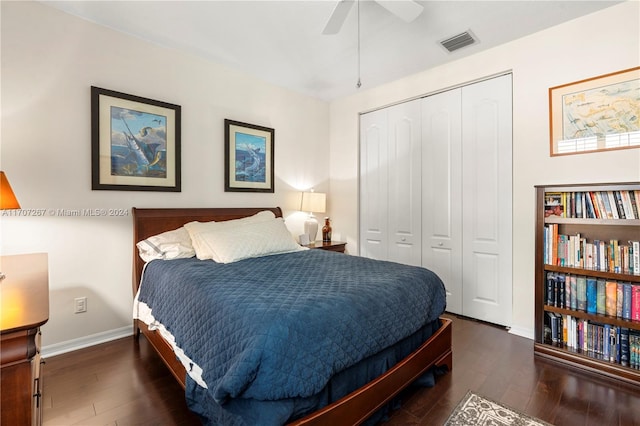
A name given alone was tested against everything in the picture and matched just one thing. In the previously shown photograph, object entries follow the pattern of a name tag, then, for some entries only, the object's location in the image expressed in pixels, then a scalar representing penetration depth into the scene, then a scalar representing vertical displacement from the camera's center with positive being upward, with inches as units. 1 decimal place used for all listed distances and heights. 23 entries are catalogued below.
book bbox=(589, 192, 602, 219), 86.1 +2.0
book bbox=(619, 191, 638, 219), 81.1 +2.2
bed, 45.6 -25.4
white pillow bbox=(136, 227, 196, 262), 96.1 -11.0
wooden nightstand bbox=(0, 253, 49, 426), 33.3 -16.0
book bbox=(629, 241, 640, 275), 79.7 -11.5
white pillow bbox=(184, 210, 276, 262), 95.0 -5.4
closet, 112.2 +9.6
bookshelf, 80.4 -18.5
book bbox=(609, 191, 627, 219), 82.3 +2.2
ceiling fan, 73.4 +50.6
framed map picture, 86.4 +29.8
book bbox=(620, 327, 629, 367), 80.1 -35.2
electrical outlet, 95.0 -28.9
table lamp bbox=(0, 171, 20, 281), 62.8 +3.3
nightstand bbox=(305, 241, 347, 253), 143.4 -15.5
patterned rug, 63.0 -43.1
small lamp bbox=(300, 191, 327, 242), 149.9 +3.4
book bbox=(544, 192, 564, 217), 93.4 +2.8
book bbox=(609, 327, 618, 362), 81.9 -35.3
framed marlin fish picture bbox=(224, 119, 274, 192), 129.9 +24.8
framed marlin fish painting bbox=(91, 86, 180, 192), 97.7 +24.1
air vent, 104.1 +60.6
